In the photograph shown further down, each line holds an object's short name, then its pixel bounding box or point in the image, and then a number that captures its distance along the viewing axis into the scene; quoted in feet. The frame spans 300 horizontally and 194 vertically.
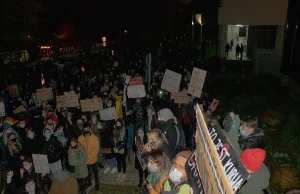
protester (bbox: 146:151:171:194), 14.99
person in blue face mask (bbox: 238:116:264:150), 14.56
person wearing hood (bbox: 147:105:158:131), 25.65
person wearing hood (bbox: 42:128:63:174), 23.77
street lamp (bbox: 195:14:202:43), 103.55
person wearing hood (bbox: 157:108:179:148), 21.04
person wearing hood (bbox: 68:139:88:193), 22.88
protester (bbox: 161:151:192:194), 12.53
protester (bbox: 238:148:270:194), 10.77
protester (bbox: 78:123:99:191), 23.93
